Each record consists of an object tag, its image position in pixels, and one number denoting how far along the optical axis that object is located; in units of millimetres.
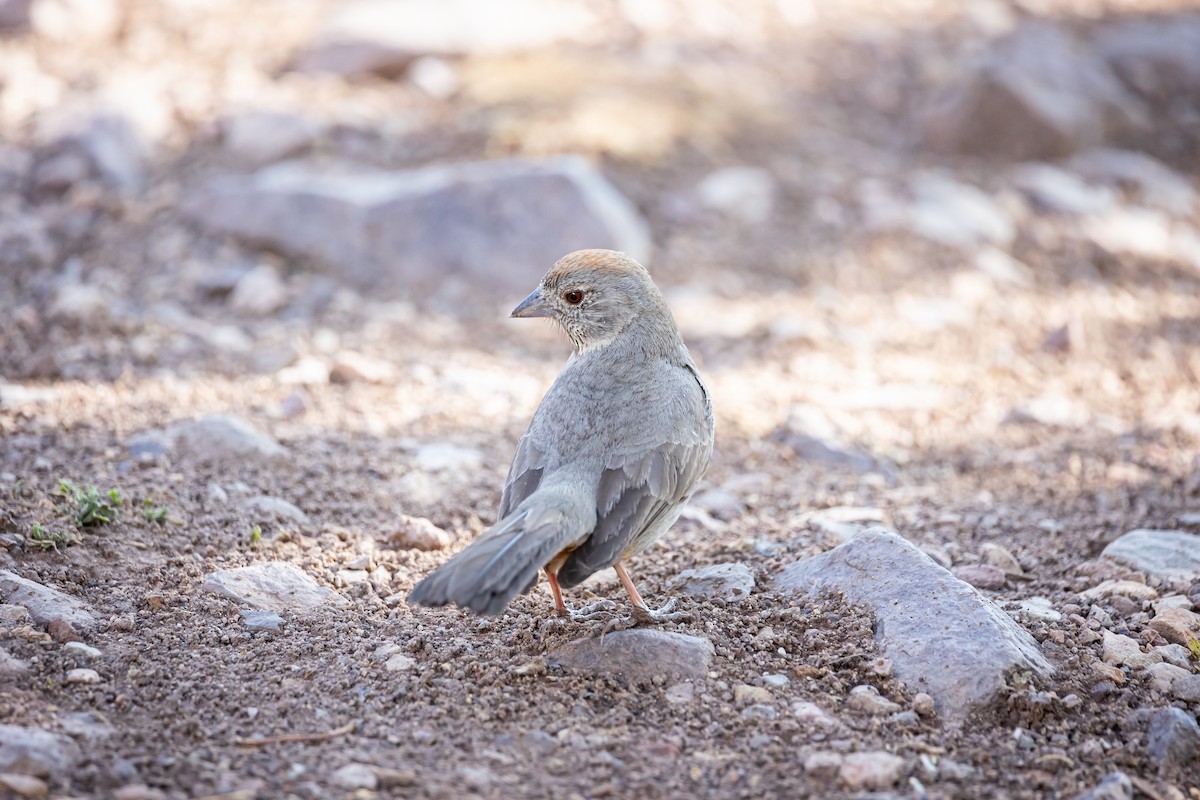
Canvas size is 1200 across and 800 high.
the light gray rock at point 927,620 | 7508
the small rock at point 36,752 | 6062
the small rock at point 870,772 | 6613
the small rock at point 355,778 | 6258
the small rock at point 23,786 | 5898
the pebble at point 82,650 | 7352
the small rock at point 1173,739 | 7027
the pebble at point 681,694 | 7473
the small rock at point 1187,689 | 7633
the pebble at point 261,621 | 8086
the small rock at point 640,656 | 7730
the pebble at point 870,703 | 7434
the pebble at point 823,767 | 6719
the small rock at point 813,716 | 7246
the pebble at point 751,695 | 7492
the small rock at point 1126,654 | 7957
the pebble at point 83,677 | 7070
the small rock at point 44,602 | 7660
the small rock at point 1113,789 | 6465
